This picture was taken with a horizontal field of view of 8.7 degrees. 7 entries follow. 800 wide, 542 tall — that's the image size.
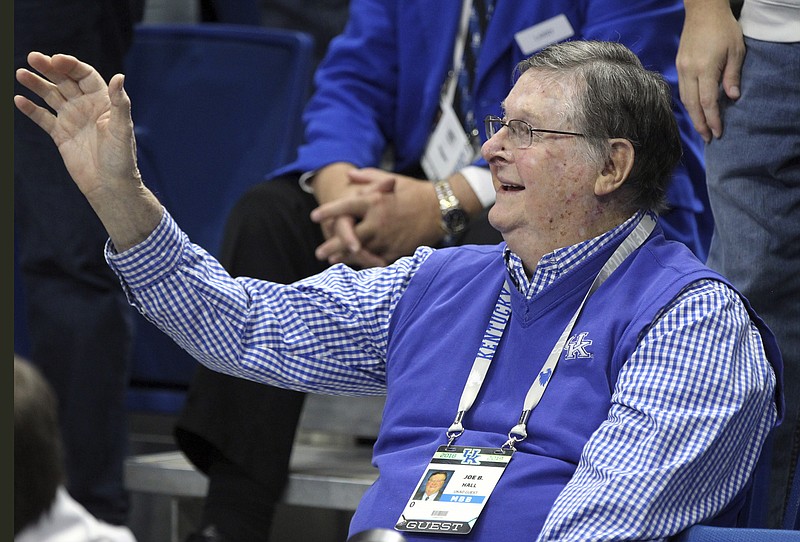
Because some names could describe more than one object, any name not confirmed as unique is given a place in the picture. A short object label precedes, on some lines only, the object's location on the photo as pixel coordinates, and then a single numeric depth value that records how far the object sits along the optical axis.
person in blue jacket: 6.89
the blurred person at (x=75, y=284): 7.18
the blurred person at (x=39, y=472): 5.72
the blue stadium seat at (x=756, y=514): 6.04
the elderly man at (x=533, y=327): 6.12
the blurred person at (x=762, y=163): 6.42
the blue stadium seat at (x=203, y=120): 7.51
